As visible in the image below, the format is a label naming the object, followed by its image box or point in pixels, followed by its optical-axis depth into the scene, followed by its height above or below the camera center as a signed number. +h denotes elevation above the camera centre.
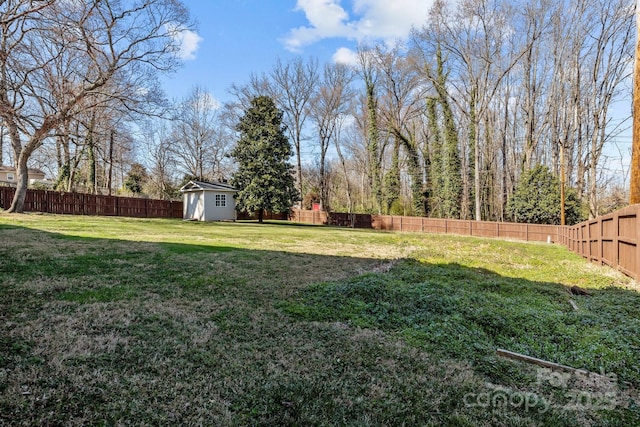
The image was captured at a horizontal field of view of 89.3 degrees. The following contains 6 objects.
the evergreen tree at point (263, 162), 22.41 +3.58
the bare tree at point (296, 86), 29.81 +11.89
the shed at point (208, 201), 23.08 +0.81
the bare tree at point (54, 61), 11.88 +6.35
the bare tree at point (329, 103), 30.14 +10.41
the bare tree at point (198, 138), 30.22 +7.06
